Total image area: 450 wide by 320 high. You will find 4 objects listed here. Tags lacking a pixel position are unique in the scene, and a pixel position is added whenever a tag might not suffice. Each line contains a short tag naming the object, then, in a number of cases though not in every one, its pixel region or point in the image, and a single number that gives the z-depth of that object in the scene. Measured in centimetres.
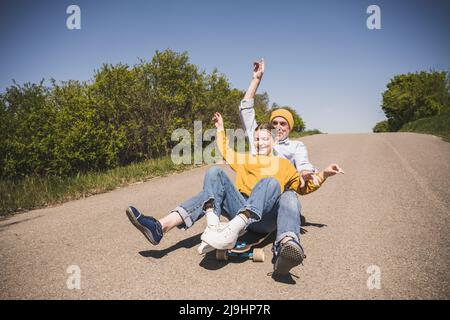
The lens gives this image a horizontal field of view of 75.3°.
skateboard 277
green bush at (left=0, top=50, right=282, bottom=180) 823
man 346
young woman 248
